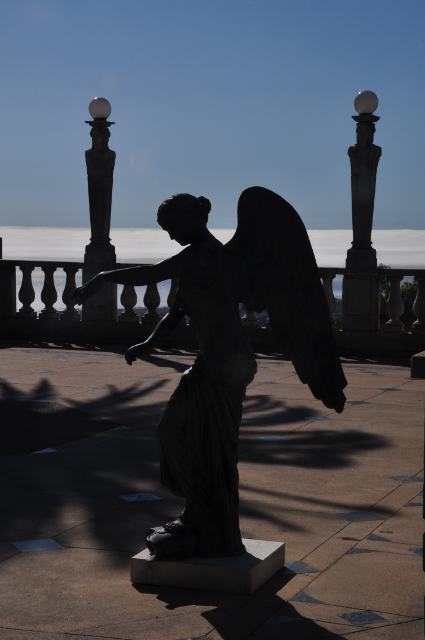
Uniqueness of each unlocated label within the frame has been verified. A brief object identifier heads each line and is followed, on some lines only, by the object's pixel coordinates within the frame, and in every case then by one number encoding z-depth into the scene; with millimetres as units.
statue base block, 4434
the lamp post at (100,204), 15742
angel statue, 4547
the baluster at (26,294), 16266
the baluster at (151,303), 15578
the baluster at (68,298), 16156
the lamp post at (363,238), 14383
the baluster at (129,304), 15773
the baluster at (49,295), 16219
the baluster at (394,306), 14391
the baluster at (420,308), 14117
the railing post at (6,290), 16438
